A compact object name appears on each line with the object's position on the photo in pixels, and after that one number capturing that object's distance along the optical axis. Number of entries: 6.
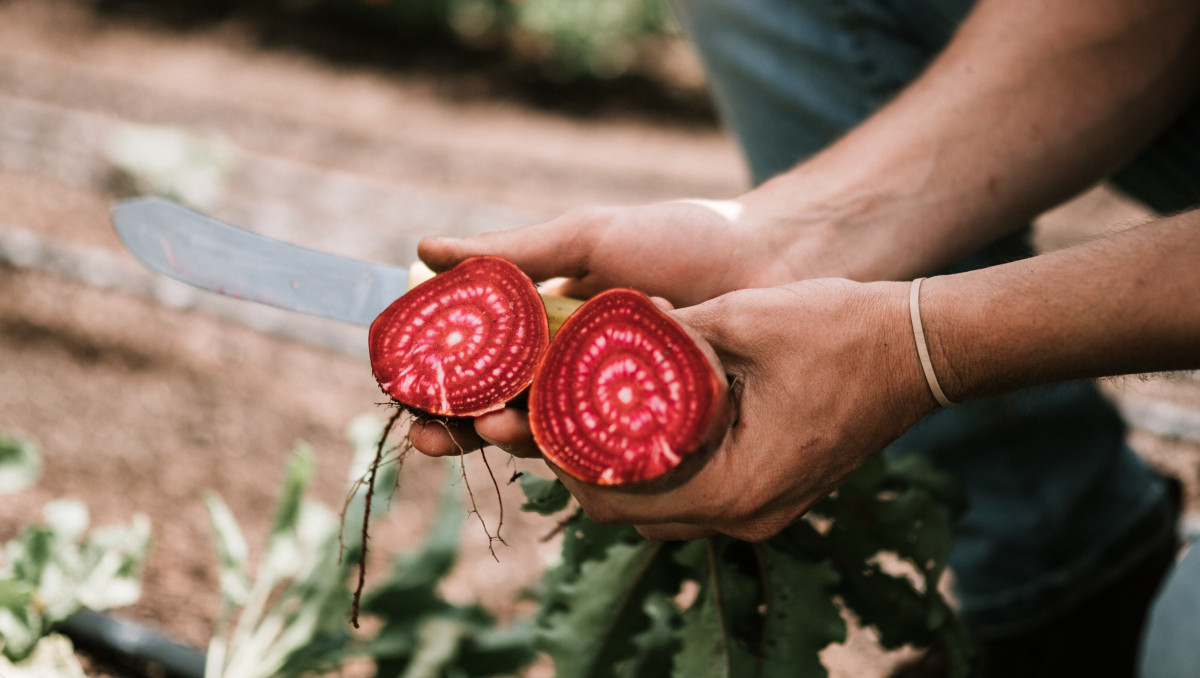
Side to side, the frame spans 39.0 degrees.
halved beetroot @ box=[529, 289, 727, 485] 0.66
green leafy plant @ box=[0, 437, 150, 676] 0.76
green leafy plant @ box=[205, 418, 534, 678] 0.85
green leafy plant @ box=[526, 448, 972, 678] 0.77
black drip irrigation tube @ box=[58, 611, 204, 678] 0.85
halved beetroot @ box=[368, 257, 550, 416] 0.70
